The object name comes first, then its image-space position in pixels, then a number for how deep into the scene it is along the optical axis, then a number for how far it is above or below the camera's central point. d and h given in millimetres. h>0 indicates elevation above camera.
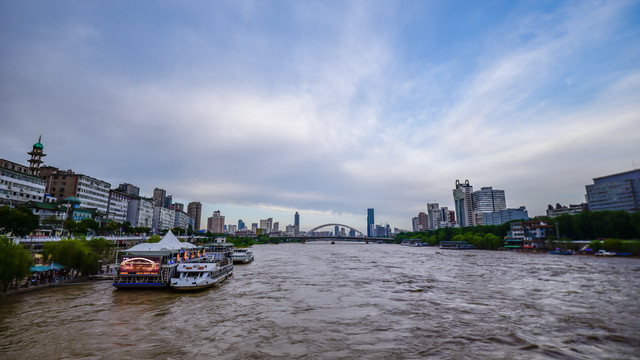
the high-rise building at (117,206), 119406 +12077
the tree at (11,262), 26188 -2177
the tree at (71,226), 65938 +2241
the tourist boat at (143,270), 35312 -3673
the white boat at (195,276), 35062 -4531
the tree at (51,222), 71062 +3292
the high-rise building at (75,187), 100188 +16261
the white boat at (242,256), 73375 -4490
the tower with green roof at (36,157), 95688 +24100
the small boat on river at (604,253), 80556 -3445
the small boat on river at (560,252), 92388 -3729
